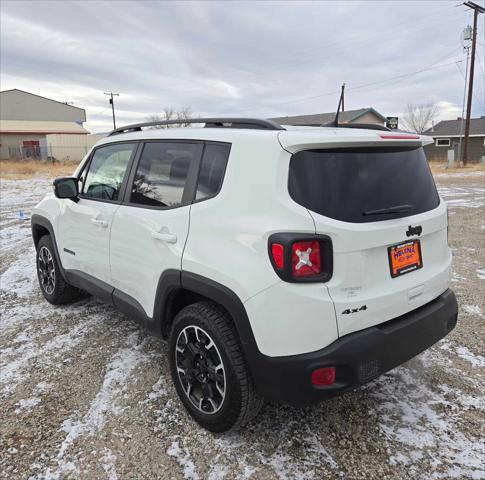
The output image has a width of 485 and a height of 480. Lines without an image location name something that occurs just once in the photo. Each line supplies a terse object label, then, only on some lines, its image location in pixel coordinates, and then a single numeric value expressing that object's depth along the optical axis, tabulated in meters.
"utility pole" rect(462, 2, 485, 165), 27.59
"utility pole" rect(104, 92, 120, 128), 51.38
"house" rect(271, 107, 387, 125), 41.53
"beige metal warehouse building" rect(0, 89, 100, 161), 40.28
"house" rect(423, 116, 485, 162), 42.41
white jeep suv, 2.01
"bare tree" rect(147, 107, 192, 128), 62.41
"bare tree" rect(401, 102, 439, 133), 68.94
